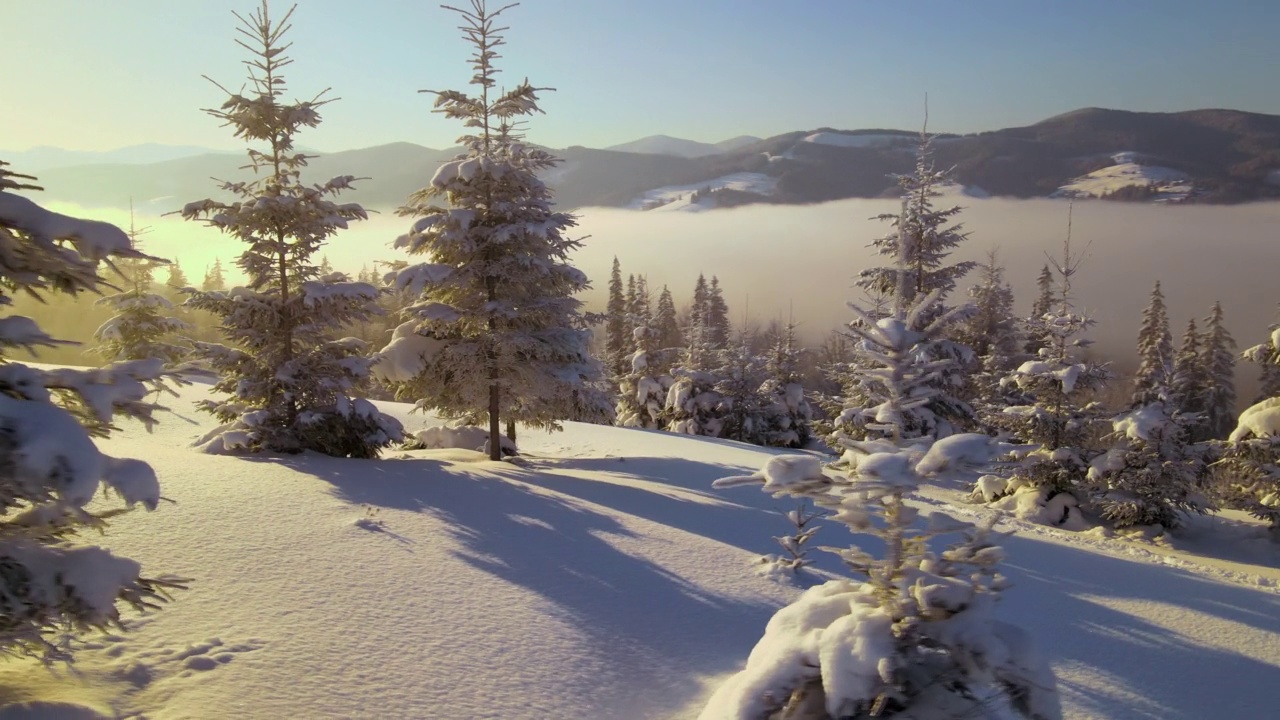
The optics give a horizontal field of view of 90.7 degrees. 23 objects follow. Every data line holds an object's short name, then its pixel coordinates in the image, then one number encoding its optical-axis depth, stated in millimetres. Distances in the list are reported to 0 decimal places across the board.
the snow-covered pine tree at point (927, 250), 21406
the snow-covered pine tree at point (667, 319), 58406
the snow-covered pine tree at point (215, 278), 71925
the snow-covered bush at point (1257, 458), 16188
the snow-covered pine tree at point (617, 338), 50406
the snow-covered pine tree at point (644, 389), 38531
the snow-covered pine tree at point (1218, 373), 42031
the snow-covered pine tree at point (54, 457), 3336
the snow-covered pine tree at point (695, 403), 34000
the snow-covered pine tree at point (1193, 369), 40469
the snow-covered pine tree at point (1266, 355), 15478
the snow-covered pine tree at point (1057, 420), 18234
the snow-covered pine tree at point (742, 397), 33750
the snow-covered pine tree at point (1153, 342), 39094
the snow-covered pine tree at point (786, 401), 34125
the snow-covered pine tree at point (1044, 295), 40888
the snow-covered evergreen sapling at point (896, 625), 3307
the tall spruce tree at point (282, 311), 12812
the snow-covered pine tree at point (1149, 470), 17562
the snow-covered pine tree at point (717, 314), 63269
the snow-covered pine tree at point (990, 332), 33812
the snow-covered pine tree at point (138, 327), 22688
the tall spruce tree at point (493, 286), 14570
